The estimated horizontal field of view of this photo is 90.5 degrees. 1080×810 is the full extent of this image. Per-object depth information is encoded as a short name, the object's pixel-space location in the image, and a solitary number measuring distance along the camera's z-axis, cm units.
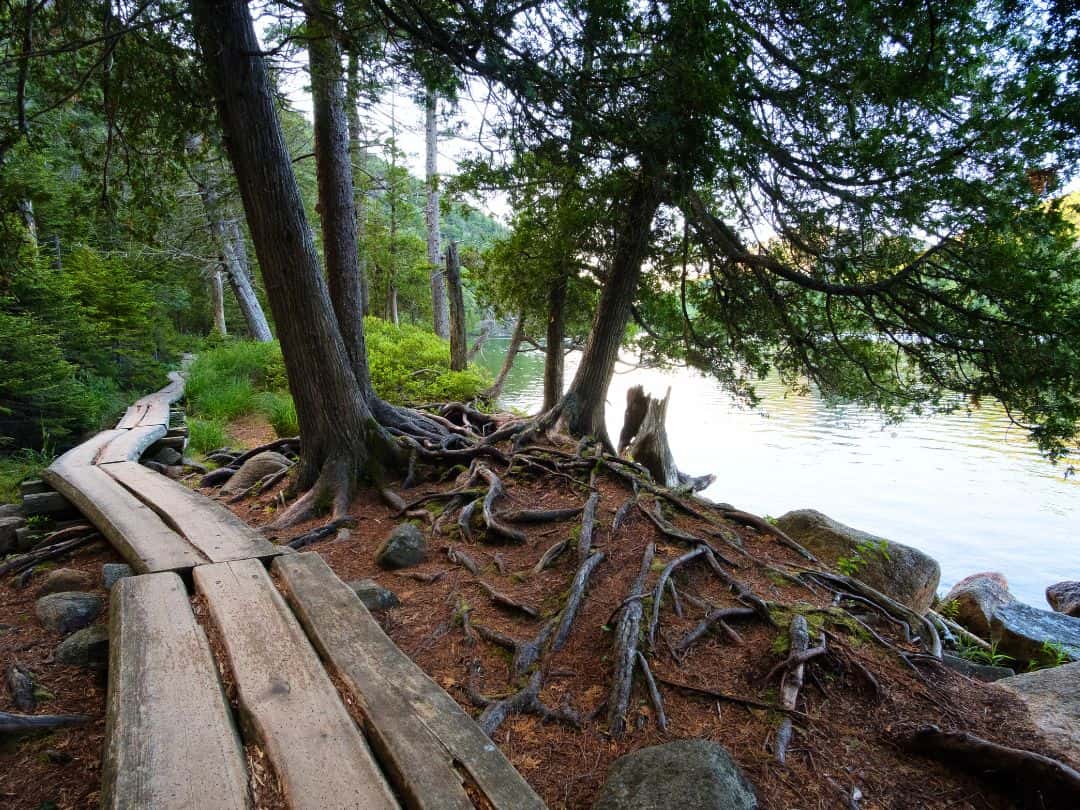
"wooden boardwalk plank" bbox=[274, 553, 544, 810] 168
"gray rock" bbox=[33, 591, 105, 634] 308
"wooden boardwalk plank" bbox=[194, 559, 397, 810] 160
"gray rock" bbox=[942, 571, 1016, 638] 671
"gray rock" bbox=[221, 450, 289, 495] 634
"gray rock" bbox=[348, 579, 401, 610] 362
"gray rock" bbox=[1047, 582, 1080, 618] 765
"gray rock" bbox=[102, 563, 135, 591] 341
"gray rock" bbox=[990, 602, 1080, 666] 547
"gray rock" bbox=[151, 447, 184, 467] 745
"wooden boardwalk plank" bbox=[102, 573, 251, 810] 154
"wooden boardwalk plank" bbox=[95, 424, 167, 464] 607
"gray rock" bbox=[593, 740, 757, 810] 203
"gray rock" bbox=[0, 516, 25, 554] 438
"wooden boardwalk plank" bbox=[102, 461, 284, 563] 328
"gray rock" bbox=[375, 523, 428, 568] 439
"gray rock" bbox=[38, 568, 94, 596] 358
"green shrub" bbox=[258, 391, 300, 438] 851
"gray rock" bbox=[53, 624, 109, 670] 271
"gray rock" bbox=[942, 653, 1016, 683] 402
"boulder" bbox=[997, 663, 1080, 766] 254
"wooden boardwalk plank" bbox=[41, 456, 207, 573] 313
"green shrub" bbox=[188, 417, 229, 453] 855
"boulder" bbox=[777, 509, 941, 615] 522
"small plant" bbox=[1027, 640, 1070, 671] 514
